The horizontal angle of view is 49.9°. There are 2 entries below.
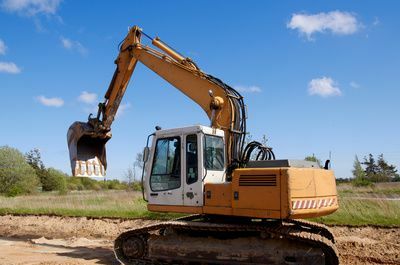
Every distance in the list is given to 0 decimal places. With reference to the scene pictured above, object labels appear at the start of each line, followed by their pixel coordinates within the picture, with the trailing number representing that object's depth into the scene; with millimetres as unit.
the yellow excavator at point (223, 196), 7410
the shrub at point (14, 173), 43656
